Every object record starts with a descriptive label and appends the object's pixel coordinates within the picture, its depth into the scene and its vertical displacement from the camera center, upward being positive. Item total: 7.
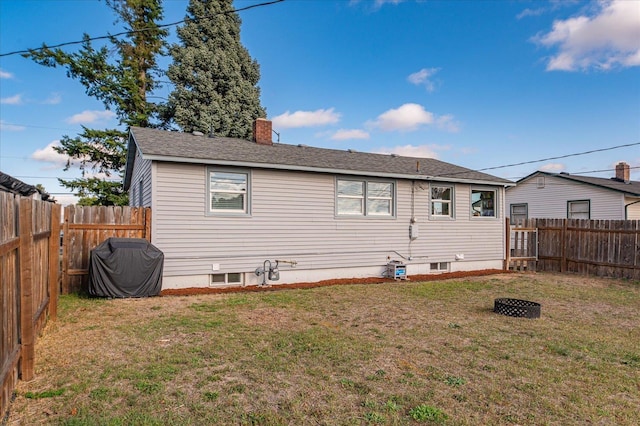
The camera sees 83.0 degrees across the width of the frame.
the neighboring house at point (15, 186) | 9.47 +0.72
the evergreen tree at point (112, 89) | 18.69 +6.64
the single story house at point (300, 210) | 8.42 +0.14
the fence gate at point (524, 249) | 12.97 -1.16
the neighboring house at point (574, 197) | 16.08 +1.04
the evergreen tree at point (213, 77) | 20.25 +7.84
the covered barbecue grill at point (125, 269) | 7.17 -1.15
